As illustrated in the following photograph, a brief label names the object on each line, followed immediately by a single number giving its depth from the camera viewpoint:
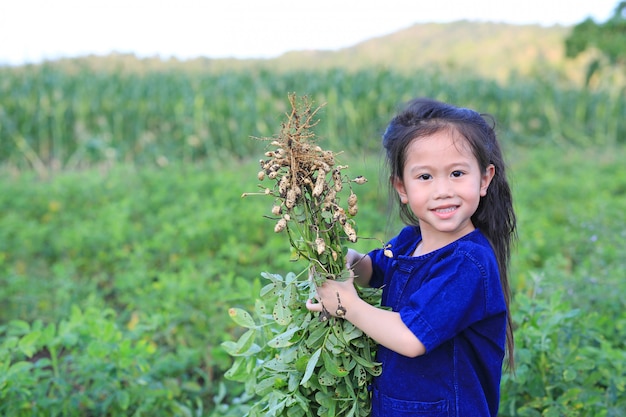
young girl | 1.77
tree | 14.87
